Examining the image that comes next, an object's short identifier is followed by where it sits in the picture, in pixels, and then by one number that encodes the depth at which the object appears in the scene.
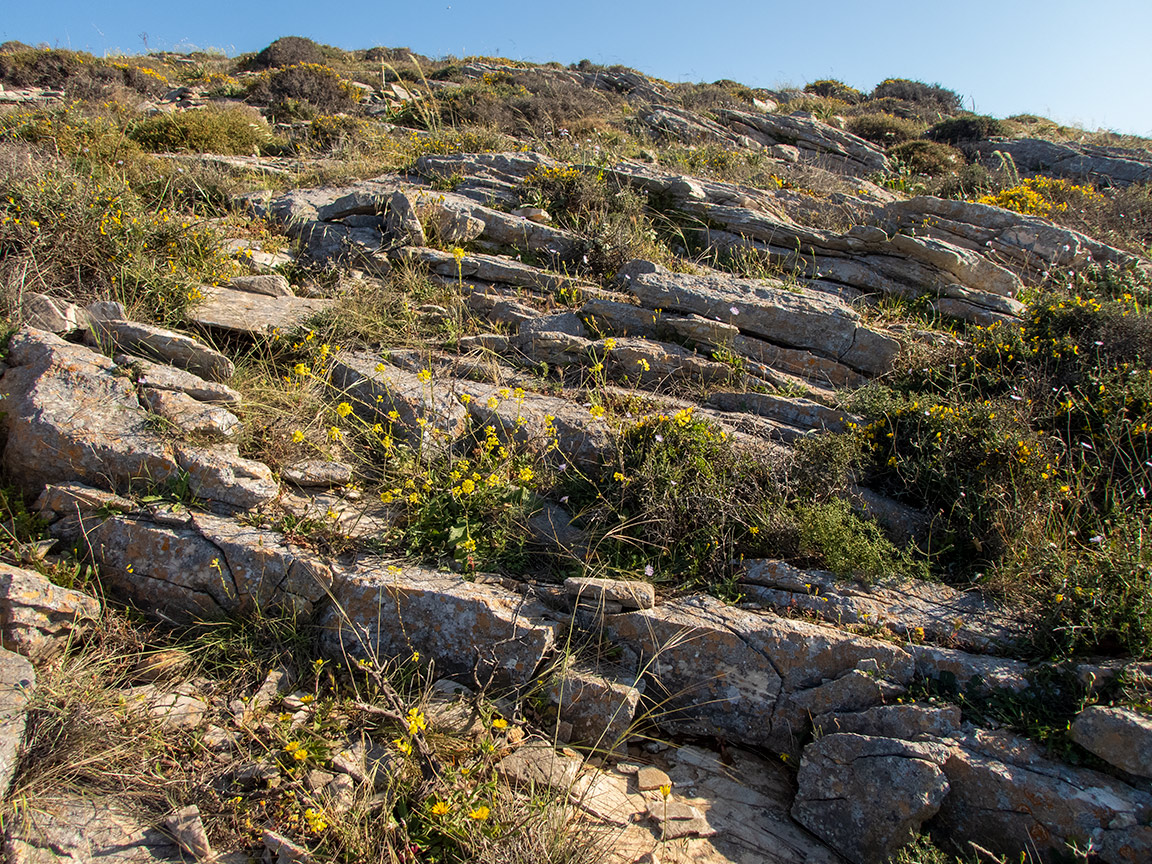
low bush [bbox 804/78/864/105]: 22.95
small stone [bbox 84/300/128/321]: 5.15
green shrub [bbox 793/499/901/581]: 4.22
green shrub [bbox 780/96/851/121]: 18.33
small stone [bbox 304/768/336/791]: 3.14
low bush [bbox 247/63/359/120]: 13.82
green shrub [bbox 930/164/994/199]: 11.02
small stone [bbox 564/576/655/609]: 4.00
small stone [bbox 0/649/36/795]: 2.92
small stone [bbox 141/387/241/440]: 4.51
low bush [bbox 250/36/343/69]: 20.41
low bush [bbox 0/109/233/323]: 5.71
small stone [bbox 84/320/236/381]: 5.05
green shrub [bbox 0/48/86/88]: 15.44
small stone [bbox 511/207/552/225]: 8.17
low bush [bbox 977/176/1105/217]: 9.41
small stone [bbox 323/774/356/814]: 3.05
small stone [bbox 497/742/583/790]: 3.33
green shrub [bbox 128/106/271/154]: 10.00
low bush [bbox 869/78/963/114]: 22.08
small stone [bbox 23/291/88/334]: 4.97
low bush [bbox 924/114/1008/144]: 15.81
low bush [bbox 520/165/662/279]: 7.54
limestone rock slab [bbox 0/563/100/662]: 3.43
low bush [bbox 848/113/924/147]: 15.89
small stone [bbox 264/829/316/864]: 2.82
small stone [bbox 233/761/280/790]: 3.16
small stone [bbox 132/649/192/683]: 3.63
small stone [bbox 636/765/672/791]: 3.54
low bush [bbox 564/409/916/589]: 4.34
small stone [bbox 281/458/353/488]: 4.62
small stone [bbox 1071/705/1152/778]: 3.03
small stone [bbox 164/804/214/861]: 2.86
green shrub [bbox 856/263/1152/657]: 3.71
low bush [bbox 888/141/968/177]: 13.50
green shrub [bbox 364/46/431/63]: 23.02
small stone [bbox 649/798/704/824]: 3.37
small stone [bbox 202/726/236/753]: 3.31
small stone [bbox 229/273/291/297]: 6.57
